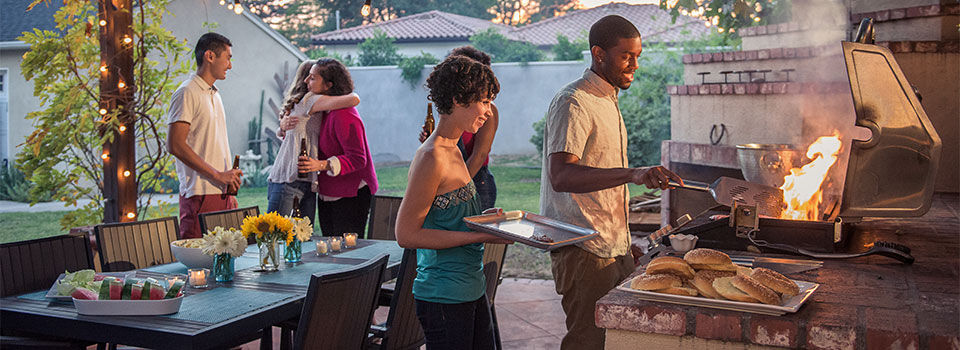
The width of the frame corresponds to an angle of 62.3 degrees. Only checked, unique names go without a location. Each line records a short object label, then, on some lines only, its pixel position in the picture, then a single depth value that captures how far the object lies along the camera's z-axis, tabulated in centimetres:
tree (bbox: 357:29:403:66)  1951
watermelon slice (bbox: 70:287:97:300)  260
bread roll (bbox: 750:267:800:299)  194
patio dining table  243
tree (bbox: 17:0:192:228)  501
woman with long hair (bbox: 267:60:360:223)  461
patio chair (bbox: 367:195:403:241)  477
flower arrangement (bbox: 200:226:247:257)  312
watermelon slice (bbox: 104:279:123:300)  260
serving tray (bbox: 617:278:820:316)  185
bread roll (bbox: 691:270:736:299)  197
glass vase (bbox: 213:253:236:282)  314
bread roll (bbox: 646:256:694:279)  210
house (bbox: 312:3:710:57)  2266
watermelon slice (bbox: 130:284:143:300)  260
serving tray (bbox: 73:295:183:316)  257
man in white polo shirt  427
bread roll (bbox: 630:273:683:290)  200
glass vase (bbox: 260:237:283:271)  336
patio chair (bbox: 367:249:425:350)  308
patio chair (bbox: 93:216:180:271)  367
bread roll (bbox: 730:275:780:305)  188
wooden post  500
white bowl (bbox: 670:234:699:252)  265
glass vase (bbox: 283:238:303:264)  359
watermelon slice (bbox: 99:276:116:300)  260
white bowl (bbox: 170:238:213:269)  336
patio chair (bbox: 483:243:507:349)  351
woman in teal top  229
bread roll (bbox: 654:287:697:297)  198
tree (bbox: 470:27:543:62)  1916
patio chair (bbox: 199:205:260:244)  419
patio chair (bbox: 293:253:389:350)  257
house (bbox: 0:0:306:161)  1211
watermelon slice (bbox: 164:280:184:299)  264
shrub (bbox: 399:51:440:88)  1674
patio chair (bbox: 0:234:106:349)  284
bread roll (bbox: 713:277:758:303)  190
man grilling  268
